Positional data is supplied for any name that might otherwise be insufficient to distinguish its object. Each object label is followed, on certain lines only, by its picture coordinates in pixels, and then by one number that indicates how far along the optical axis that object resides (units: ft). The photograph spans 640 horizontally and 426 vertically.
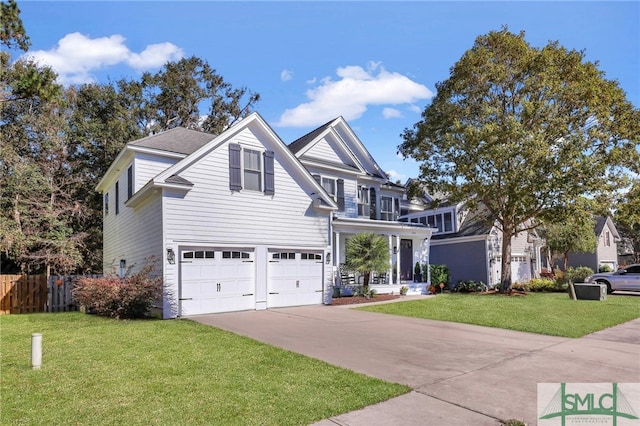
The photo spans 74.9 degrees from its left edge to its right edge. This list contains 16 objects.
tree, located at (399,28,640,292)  62.59
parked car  72.18
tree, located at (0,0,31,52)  38.11
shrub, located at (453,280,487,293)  78.33
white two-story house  44.11
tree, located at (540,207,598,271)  90.48
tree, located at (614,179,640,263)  66.33
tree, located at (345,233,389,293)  56.65
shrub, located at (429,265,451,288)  78.18
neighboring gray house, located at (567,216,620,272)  114.21
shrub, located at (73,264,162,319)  41.37
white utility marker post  21.80
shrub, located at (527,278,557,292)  80.43
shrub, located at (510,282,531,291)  78.85
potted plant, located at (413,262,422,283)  76.54
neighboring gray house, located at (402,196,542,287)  85.71
